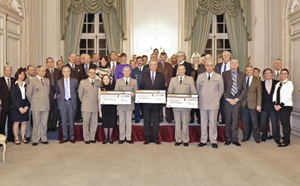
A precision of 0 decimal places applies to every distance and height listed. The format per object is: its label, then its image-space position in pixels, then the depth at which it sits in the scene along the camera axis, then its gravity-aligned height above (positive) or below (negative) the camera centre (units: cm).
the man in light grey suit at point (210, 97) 622 -9
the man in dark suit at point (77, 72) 725 +46
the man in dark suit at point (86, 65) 745 +64
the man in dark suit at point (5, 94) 656 -2
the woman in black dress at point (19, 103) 648 -20
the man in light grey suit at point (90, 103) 658 -20
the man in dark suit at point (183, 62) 710 +67
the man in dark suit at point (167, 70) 743 +51
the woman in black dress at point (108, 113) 652 -40
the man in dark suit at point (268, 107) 677 -30
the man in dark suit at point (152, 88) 652 +9
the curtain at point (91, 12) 1084 +243
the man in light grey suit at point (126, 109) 654 -33
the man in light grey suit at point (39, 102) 648 -18
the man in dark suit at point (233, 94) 645 -3
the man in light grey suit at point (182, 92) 637 -1
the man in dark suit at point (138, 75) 743 +41
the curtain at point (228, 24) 1088 +228
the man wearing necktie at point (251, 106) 666 -28
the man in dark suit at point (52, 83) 723 +22
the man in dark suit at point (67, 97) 664 -8
